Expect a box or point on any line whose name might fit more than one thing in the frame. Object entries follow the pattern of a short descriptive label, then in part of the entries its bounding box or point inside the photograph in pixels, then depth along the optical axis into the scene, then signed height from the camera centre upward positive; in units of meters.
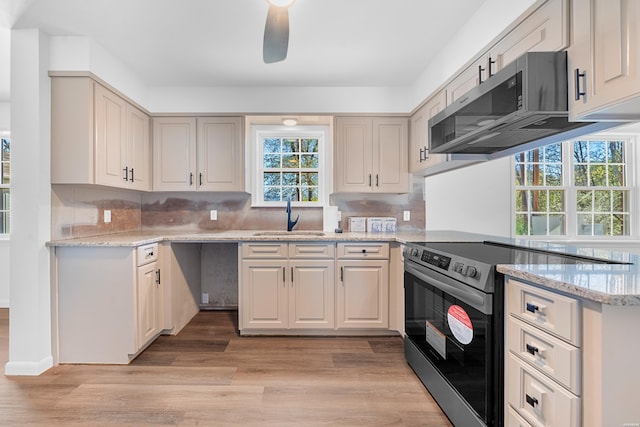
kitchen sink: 3.34 -0.23
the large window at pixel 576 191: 3.77 +0.23
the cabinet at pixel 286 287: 3.05 -0.69
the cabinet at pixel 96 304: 2.51 -0.69
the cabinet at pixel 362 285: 3.05 -0.67
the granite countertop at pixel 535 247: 1.04 -0.23
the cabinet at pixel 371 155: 3.46 +0.58
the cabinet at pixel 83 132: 2.49 +0.60
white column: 2.36 +0.03
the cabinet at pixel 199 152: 3.50 +0.61
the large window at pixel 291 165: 3.92 +0.54
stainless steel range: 1.49 -0.58
